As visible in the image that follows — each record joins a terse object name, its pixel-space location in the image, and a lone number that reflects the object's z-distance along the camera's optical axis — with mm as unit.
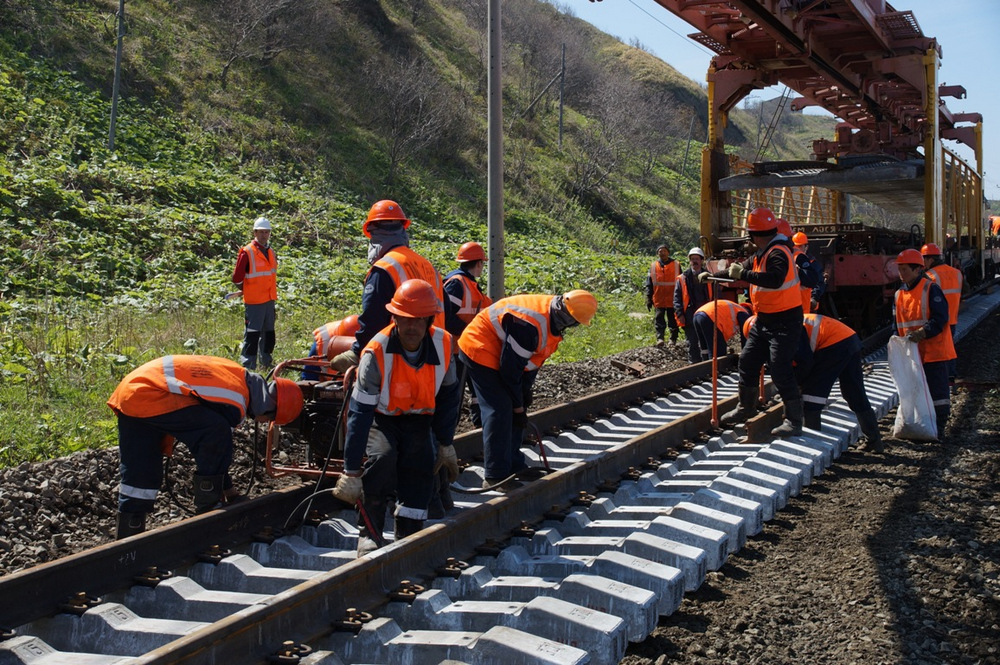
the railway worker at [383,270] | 5891
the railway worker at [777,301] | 7898
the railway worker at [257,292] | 10547
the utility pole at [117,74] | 20000
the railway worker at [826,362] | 8188
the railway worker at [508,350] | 5973
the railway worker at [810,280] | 9977
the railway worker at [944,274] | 9109
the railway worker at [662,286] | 13734
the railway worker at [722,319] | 11641
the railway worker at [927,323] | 8406
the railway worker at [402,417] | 4785
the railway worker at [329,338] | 6641
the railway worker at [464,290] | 8312
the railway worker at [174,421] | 5008
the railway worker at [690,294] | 12945
